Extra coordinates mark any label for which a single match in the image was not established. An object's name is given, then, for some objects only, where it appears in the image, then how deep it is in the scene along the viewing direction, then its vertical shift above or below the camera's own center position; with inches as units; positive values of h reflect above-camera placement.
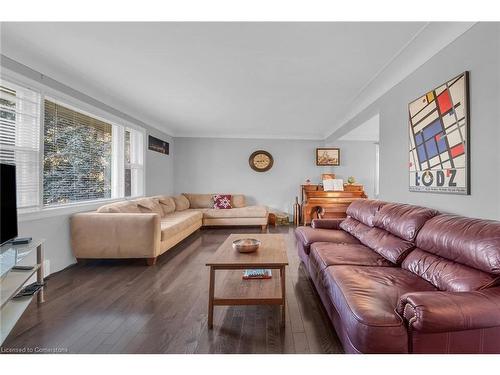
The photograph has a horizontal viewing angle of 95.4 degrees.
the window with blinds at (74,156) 105.8 +15.7
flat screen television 67.7 -5.6
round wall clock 237.8 +26.4
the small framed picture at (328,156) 236.1 +31.6
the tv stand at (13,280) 54.1 -26.1
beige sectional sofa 113.4 -24.7
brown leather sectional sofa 42.1 -24.1
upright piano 193.8 -12.4
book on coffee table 81.2 -31.9
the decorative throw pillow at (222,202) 221.5 -15.7
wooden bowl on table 77.6 -20.7
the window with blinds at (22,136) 87.2 +19.7
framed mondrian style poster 69.3 +16.5
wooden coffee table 66.4 -32.8
